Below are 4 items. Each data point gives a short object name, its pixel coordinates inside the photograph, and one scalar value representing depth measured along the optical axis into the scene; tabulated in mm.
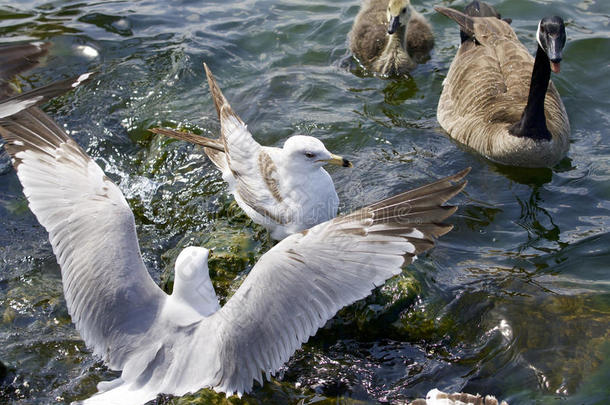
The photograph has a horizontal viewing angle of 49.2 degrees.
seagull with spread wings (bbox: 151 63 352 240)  5512
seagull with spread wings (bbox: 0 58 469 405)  4312
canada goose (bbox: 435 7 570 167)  7309
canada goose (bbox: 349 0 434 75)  9289
